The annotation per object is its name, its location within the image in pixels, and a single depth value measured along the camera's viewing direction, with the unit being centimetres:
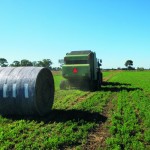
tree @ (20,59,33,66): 13088
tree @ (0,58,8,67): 14552
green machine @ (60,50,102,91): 2189
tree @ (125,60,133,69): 18718
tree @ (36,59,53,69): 14695
